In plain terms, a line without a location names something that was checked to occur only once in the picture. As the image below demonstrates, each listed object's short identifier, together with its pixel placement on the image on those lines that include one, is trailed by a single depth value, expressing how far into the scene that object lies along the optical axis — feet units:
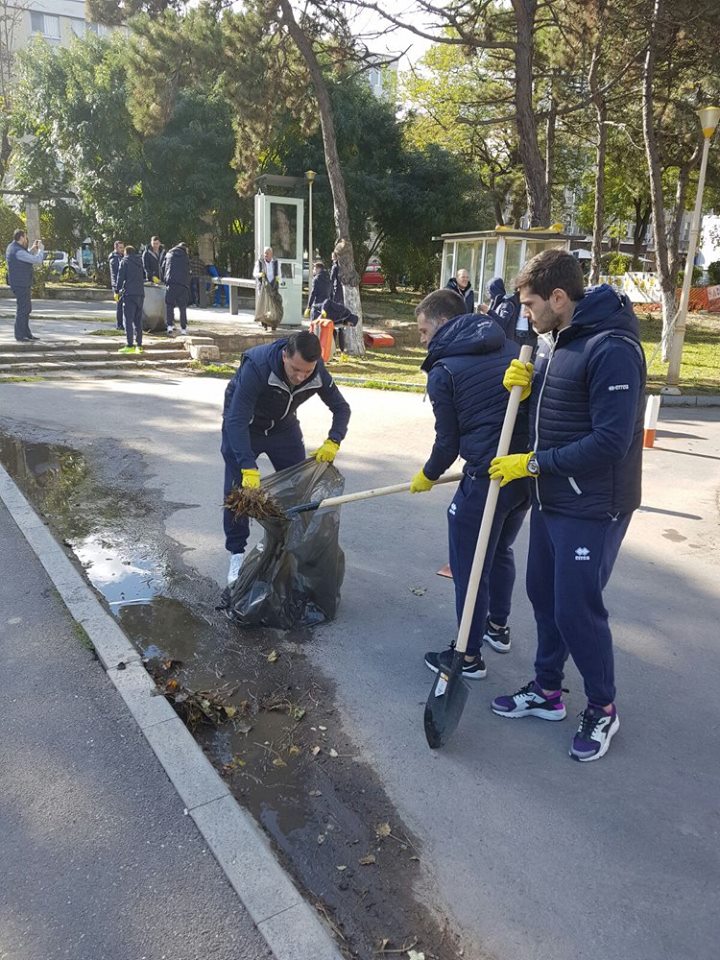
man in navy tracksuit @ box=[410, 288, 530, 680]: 10.89
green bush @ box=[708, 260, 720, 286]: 106.57
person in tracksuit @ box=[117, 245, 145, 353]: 43.32
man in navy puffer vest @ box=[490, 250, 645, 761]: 8.82
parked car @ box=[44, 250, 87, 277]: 94.84
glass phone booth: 55.01
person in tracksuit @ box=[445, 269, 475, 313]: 39.19
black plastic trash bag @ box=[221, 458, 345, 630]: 13.25
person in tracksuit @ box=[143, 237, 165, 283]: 58.10
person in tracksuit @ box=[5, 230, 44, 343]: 41.83
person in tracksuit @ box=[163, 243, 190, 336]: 49.06
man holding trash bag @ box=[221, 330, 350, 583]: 13.12
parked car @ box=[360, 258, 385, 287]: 128.35
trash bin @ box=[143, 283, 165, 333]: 49.39
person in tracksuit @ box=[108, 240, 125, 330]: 47.06
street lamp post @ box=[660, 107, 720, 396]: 35.55
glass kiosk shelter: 48.78
